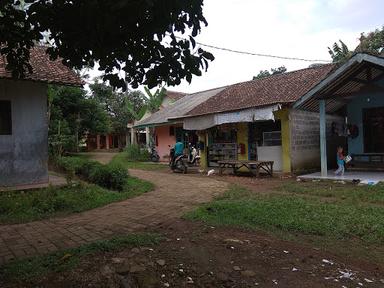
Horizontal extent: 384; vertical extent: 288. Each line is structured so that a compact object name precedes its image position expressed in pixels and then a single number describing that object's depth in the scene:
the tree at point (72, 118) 21.98
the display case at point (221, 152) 17.34
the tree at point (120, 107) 42.75
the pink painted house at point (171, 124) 22.64
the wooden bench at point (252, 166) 14.13
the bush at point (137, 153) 26.47
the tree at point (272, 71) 37.09
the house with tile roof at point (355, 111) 11.86
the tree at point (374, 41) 23.75
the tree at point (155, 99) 27.45
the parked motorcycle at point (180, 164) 17.17
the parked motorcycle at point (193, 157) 18.74
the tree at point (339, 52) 23.03
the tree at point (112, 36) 3.83
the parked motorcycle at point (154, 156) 24.97
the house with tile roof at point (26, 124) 10.54
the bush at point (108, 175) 11.09
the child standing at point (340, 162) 12.86
